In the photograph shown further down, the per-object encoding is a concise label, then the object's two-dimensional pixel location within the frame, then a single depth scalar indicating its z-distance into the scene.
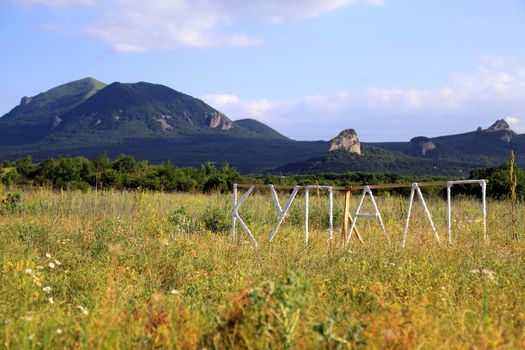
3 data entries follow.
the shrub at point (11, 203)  13.43
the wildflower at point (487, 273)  4.81
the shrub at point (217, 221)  12.42
